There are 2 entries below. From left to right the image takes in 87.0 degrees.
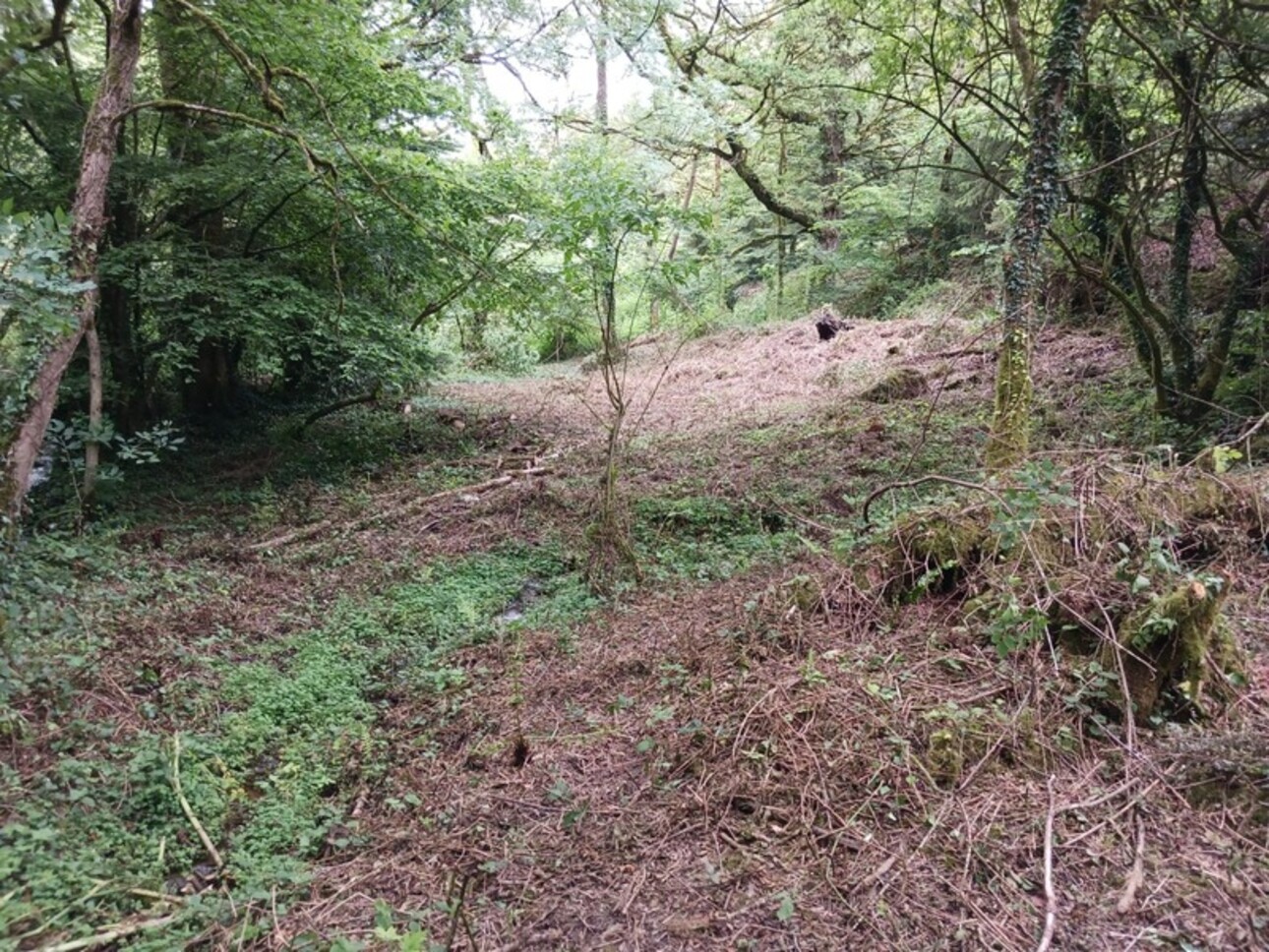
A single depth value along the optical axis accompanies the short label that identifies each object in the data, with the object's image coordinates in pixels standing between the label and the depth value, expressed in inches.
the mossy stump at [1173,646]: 107.8
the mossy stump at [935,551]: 146.5
